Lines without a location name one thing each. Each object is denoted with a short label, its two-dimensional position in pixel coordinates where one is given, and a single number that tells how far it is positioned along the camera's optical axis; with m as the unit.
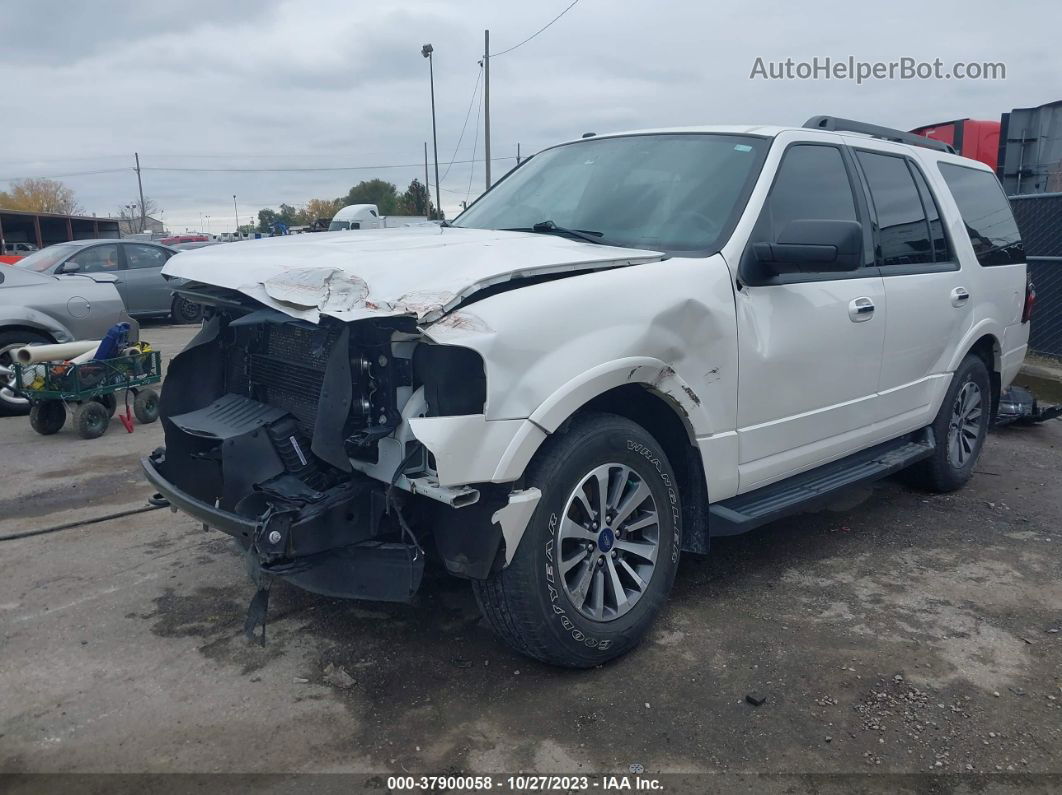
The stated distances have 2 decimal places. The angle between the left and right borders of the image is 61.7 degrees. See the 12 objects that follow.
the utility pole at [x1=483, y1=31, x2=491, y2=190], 27.61
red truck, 13.70
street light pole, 34.12
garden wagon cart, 7.02
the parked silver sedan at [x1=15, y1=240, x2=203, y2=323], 13.88
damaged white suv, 2.86
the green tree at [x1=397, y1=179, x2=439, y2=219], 71.80
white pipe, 7.28
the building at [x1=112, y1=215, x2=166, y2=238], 99.01
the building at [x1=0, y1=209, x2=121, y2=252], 38.83
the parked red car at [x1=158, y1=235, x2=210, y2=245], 42.38
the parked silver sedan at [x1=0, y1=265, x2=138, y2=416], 8.09
